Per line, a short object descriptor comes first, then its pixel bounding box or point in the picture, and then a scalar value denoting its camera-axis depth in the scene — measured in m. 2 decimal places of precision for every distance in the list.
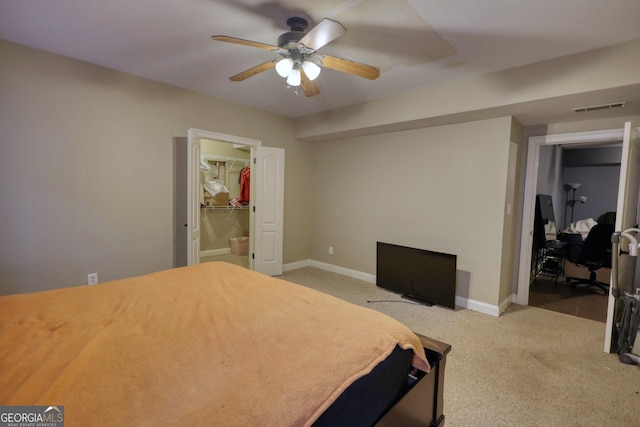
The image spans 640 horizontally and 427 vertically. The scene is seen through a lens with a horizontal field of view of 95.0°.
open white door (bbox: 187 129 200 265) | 3.33
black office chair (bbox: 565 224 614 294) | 3.95
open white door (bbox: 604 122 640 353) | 2.38
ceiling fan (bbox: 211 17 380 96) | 1.94
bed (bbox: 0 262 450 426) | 0.87
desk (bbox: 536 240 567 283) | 4.50
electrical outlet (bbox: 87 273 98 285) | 2.98
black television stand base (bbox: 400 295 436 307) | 3.48
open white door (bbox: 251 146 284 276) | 4.32
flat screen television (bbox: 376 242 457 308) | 3.34
